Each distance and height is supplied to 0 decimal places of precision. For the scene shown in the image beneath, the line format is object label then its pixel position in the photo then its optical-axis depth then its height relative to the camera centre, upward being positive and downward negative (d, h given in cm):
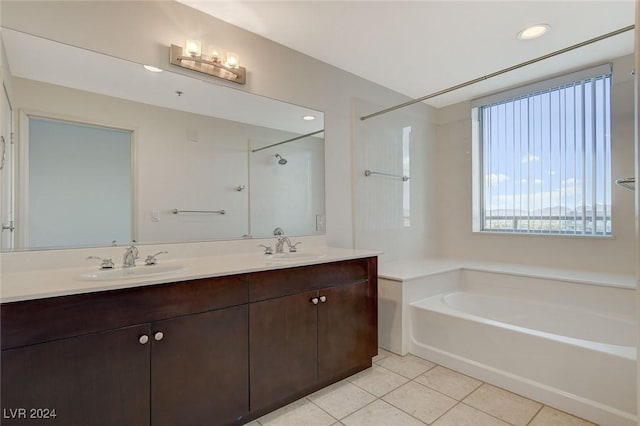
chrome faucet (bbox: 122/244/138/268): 155 -22
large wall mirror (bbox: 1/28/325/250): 147 +35
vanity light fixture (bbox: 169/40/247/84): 183 +96
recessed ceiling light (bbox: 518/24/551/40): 212 +128
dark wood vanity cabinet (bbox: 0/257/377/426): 106 -60
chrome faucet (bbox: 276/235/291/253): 223 -22
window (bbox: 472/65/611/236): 262 +52
